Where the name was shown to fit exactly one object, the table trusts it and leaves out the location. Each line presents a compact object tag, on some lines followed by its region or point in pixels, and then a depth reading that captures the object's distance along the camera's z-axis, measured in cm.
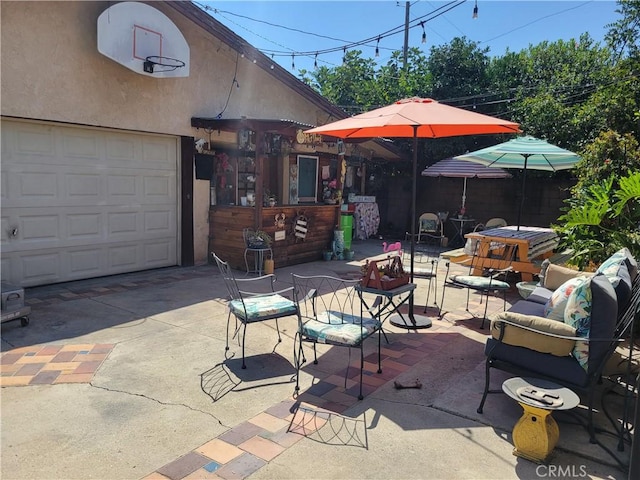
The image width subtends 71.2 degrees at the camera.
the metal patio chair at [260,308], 383
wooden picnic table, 672
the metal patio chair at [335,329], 339
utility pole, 1707
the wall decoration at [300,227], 859
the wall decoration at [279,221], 811
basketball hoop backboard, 605
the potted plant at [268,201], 812
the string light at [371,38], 1201
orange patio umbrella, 423
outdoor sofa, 289
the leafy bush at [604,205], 506
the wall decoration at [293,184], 1001
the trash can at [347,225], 994
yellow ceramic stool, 259
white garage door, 579
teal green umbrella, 669
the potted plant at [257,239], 752
